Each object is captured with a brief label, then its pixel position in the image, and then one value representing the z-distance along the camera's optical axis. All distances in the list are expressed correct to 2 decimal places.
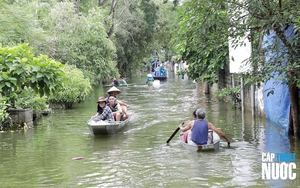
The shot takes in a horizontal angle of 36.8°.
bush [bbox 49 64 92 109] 23.38
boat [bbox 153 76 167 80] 52.63
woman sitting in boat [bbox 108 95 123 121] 16.56
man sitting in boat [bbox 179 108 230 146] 11.86
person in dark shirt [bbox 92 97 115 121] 15.61
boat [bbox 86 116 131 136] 14.70
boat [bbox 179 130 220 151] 11.77
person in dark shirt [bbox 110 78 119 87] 39.56
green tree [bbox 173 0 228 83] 10.91
